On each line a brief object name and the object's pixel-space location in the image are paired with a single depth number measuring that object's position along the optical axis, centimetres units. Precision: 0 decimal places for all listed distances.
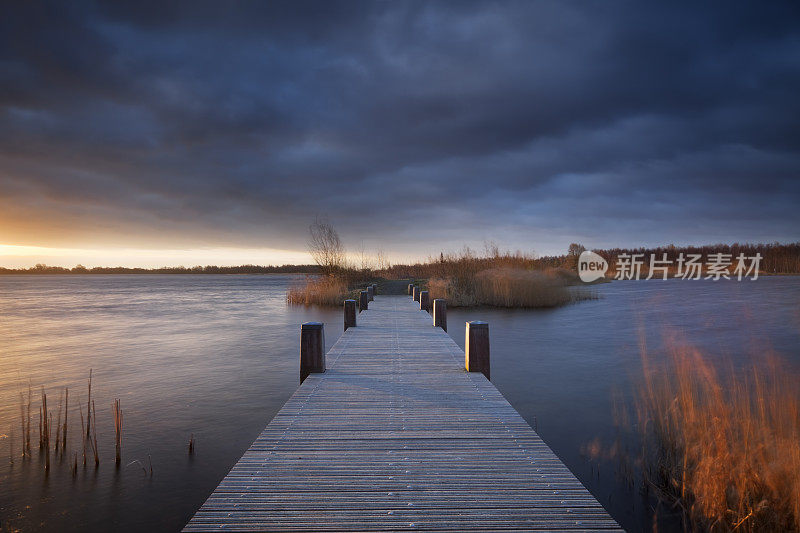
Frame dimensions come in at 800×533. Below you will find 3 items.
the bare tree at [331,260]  2287
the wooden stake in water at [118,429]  495
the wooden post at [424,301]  1408
